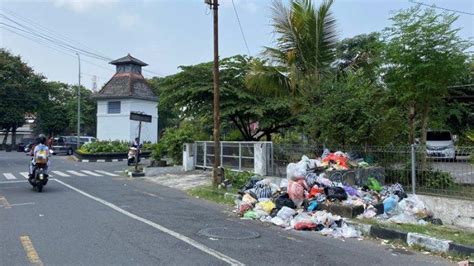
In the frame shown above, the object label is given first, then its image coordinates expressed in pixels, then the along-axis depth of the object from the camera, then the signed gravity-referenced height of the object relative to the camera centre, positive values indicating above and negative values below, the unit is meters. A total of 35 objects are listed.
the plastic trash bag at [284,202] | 9.99 -1.38
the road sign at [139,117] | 18.69 +1.09
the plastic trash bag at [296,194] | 10.11 -1.21
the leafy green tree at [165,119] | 54.44 +2.87
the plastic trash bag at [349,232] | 8.07 -1.68
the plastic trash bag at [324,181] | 10.64 -0.96
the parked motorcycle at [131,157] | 25.81 -0.89
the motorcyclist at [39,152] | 13.30 -0.31
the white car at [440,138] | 22.17 +0.21
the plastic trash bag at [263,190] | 10.93 -1.23
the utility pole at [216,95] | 14.02 +1.51
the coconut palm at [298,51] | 14.01 +3.00
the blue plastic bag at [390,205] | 9.60 -1.39
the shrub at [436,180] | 10.26 -0.90
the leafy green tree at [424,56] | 11.92 +2.38
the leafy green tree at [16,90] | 48.16 +5.83
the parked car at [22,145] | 48.19 -0.34
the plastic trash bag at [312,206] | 9.70 -1.43
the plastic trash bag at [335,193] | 9.99 -1.18
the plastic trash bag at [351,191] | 10.40 -1.18
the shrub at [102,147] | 32.00 -0.38
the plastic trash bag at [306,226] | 8.54 -1.64
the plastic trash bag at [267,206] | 9.94 -1.47
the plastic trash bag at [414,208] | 9.47 -1.44
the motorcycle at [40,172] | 13.17 -0.91
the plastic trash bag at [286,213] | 9.22 -1.52
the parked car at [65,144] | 39.12 -0.19
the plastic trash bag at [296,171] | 10.95 -0.73
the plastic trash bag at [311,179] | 10.78 -0.92
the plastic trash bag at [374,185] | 11.09 -1.10
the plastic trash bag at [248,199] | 10.65 -1.41
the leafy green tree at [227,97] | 18.88 +1.99
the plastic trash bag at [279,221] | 8.91 -1.65
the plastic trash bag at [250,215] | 9.68 -1.62
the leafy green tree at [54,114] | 55.31 +3.66
